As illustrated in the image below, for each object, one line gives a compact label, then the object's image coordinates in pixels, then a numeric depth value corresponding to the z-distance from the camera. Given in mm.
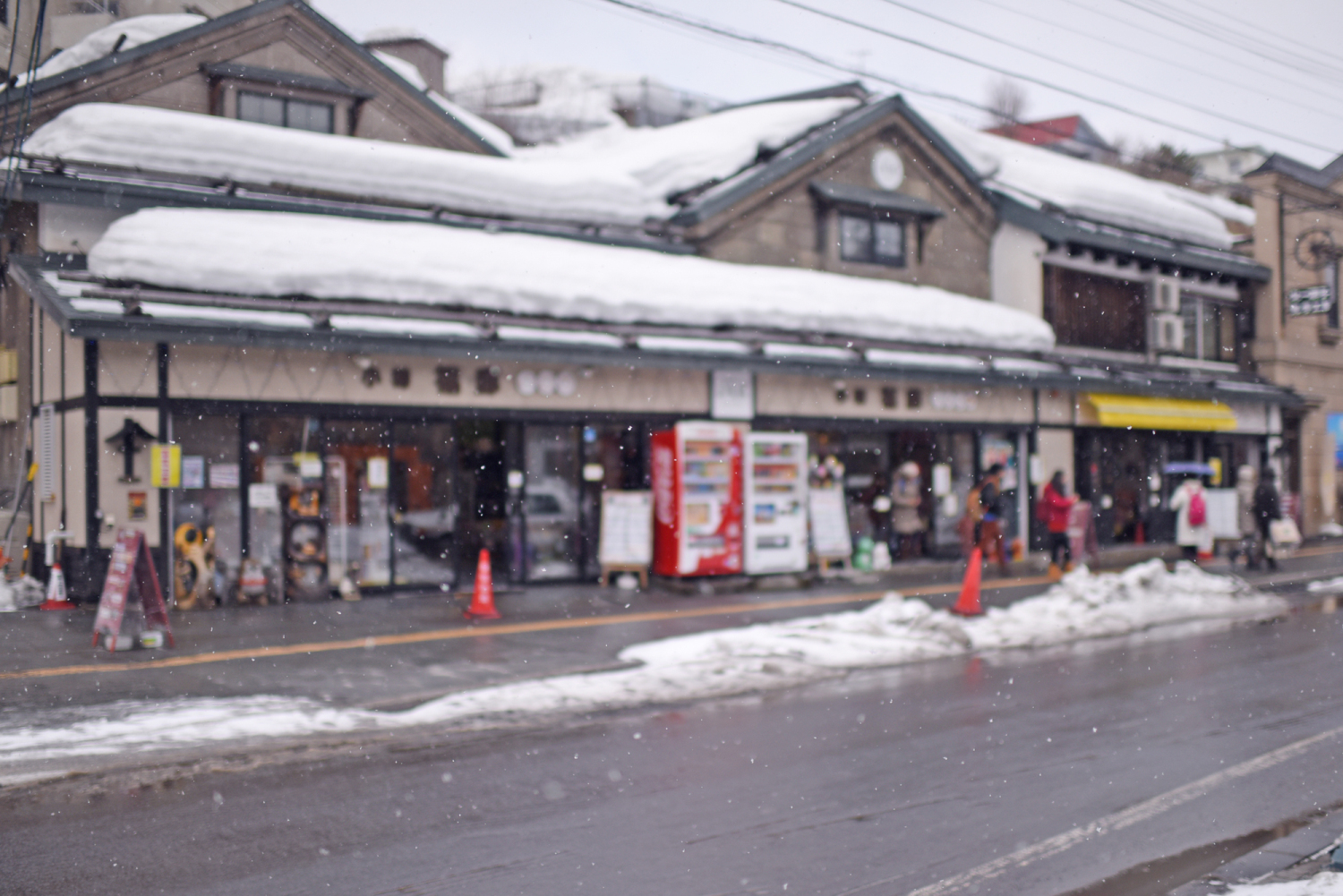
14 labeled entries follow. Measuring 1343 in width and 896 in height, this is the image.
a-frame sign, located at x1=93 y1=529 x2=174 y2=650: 10859
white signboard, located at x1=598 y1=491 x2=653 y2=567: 16719
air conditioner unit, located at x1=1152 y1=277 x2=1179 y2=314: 25609
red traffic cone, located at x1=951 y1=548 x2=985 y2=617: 14070
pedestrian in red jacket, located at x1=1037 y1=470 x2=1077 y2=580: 19234
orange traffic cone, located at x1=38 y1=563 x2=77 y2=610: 13609
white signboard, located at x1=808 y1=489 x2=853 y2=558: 18484
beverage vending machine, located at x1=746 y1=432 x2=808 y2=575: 17453
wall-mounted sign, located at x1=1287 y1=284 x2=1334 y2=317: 28125
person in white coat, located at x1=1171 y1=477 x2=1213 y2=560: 21406
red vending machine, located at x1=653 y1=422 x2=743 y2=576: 16641
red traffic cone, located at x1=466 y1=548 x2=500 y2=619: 13766
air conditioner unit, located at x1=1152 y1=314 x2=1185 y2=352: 25659
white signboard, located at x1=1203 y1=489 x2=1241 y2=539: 24078
